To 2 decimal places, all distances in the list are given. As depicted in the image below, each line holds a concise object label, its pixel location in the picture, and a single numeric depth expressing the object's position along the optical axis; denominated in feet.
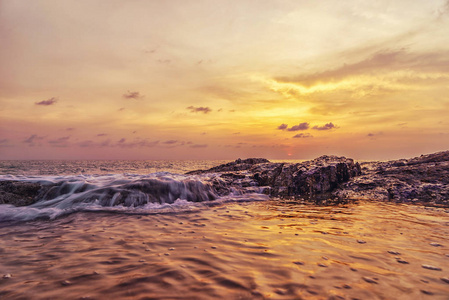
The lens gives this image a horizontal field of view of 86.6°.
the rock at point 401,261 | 11.78
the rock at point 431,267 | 11.04
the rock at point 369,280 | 9.98
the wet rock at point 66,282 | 9.94
